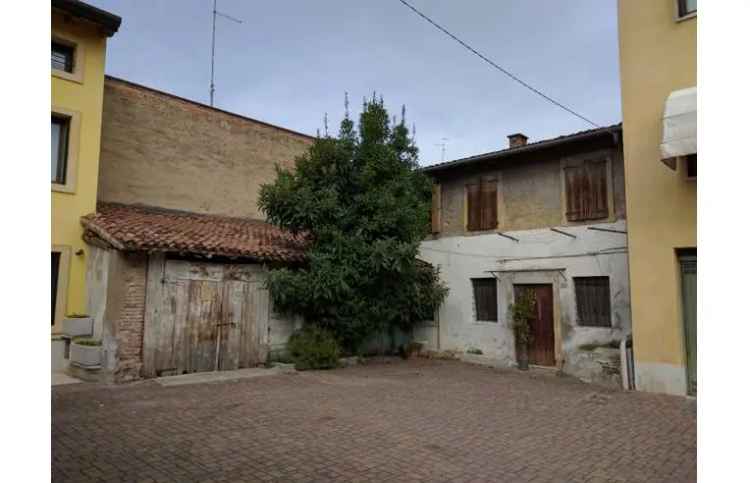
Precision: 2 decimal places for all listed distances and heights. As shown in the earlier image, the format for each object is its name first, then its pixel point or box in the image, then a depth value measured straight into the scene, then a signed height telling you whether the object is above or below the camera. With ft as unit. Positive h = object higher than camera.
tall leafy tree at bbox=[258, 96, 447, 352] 39.40 +4.58
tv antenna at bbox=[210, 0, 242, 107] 63.37 +28.38
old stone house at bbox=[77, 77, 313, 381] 33.12 +2.79
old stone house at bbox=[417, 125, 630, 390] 36.68 +2.68
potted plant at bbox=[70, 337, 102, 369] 31.86 -4.93
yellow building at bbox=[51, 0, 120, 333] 37.27 +11.79
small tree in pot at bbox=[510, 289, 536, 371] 40.34 -3.44
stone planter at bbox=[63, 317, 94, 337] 34.55 -3.35
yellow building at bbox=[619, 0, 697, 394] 29.12 +5.04
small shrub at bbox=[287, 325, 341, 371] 38.86 -5.53
